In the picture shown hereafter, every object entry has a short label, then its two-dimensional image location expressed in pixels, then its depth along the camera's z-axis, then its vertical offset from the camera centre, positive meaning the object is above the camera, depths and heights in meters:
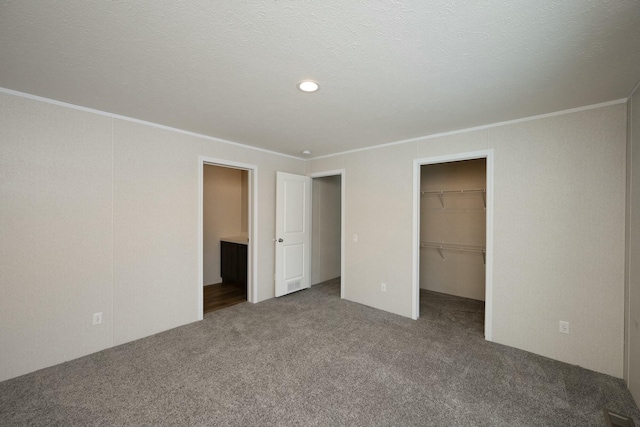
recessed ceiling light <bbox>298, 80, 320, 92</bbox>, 2.04 +0.97
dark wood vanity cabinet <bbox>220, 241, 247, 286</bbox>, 4.81 -0.93
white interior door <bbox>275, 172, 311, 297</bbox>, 4.39 -0.34
